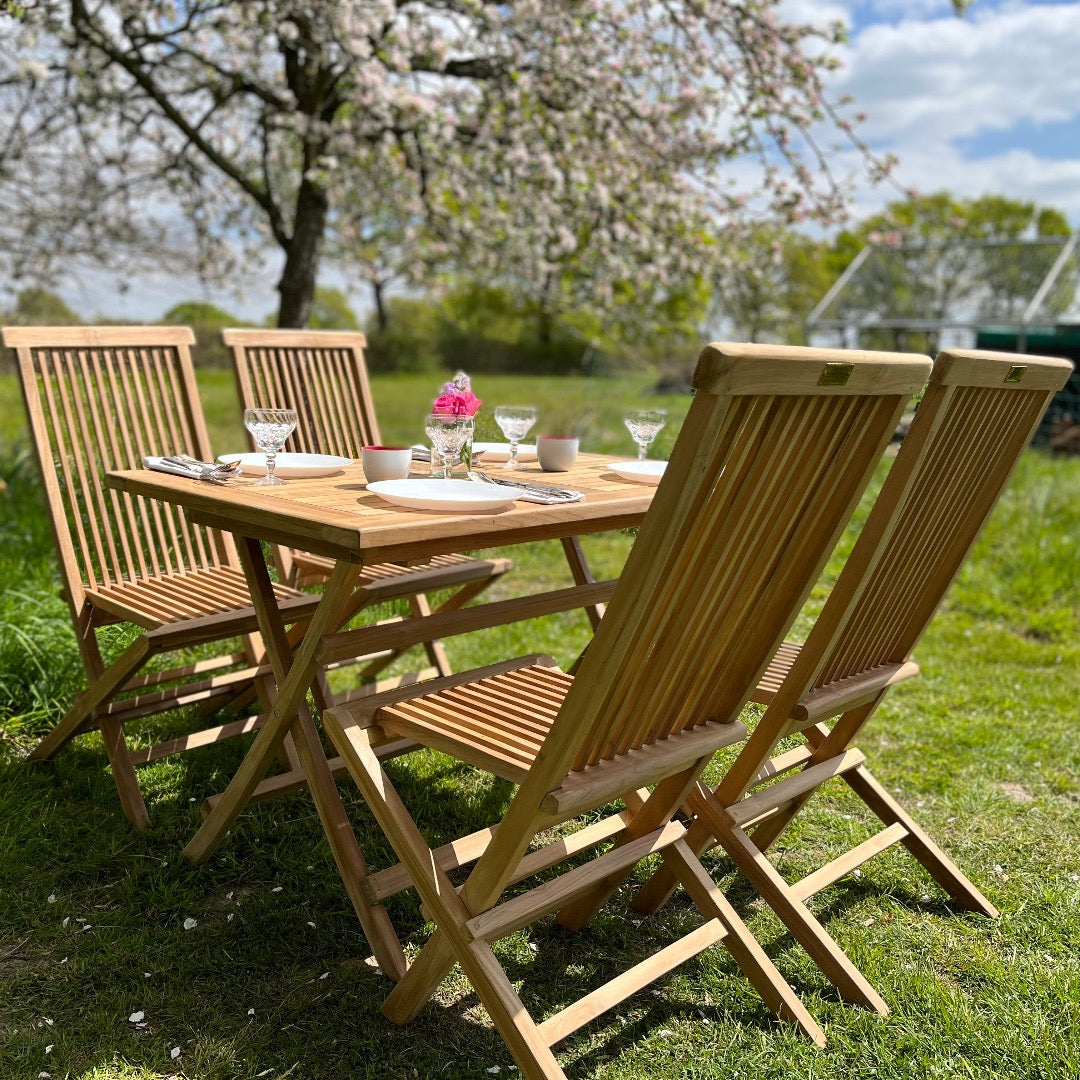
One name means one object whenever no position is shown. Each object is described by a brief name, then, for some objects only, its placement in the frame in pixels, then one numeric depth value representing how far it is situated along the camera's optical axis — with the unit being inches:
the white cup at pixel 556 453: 110.2
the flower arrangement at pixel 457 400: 95.7
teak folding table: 75.5
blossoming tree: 220.8
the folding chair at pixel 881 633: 78.1
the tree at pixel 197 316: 598.4
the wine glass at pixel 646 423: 109.3
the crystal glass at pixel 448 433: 93.0
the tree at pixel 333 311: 1414.6
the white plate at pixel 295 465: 100.0
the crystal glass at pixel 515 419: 108.0
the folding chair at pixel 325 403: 130.4
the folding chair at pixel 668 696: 58.9
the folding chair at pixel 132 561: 104.6
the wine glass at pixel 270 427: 93.2
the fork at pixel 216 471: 95.2
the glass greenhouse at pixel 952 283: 530.0
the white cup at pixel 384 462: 94.3
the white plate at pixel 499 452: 116.3
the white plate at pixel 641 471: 105.8
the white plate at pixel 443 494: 79.3
